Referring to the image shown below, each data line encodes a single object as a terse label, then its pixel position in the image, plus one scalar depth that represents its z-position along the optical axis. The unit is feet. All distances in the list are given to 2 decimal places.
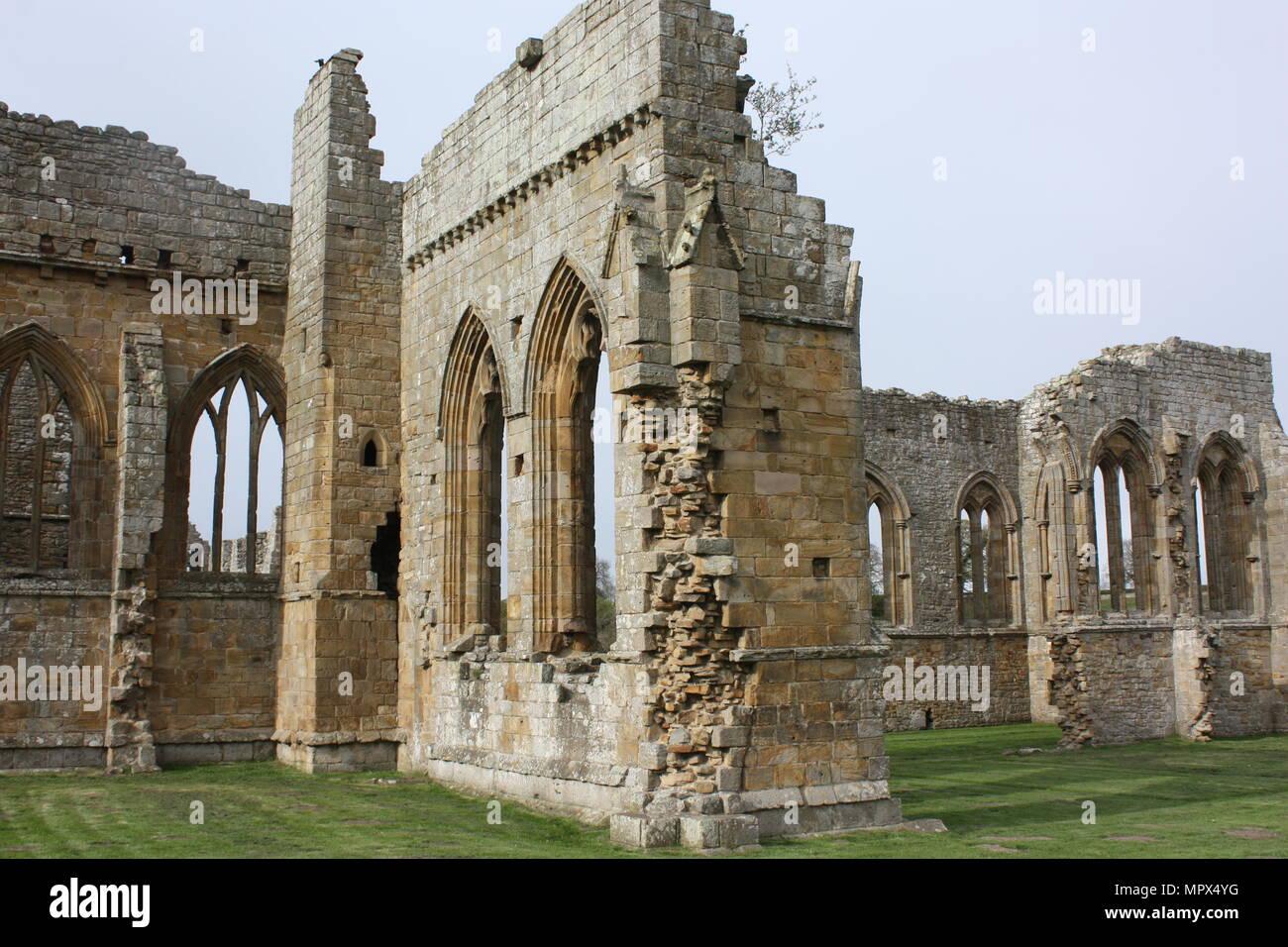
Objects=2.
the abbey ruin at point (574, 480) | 36.91
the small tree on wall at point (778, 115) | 77.87
